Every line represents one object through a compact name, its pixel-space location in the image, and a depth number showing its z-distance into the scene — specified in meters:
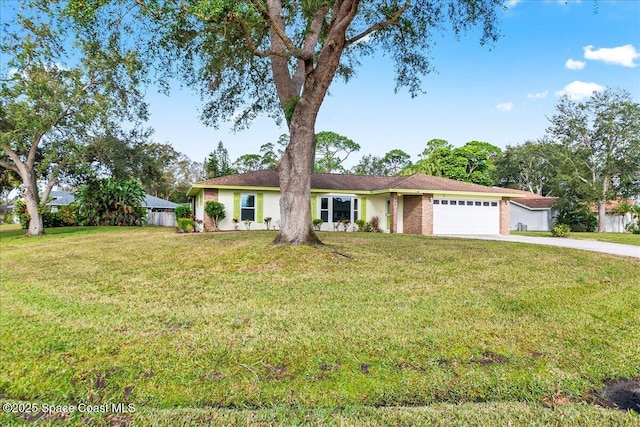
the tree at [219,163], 31.17
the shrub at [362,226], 19.36
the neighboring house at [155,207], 29.09
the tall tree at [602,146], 26.08
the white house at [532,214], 31.19
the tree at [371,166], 47.02
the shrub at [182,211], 20.16
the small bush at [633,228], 24.21
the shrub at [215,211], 17.50
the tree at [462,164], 37.47
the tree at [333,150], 41.94
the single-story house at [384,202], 18.36
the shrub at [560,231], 17.69
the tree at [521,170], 43.00
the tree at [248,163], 42.94
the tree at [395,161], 47.09
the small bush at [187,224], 17.44
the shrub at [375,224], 19.86
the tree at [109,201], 23.55
